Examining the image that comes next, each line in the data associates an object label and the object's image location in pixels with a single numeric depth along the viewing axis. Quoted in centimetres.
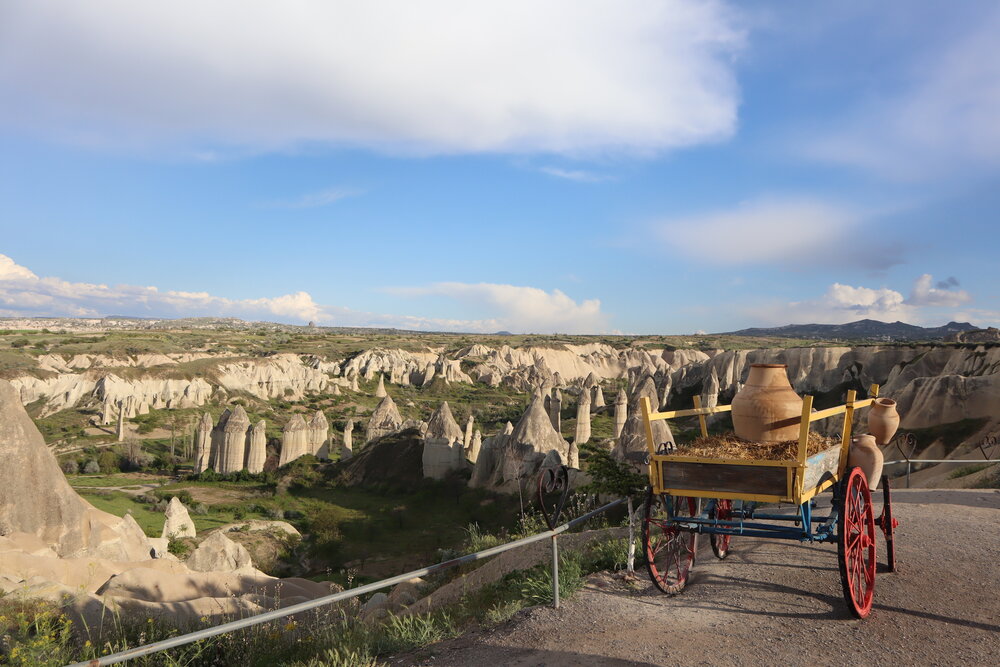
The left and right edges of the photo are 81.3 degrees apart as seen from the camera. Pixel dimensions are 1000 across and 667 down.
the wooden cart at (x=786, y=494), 480
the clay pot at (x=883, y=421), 628
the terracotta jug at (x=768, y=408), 556
